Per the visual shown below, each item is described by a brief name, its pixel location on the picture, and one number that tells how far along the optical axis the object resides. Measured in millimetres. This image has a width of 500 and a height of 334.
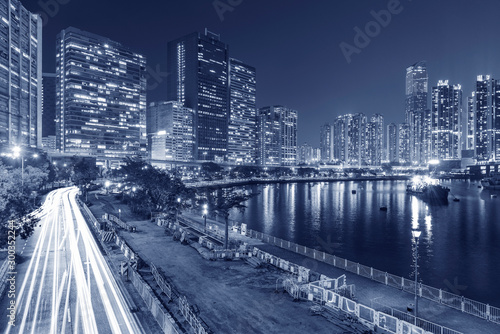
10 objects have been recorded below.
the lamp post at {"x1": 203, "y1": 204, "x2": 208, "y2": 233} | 43781
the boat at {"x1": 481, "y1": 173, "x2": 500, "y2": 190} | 152962
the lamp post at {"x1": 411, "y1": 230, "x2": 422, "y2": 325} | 18088
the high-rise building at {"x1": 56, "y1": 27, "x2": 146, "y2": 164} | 193375
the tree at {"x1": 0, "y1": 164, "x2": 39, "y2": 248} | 27078
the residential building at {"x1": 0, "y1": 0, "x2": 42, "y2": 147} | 131125
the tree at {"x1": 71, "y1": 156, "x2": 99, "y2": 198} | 83000
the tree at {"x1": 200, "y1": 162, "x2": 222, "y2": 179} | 192450
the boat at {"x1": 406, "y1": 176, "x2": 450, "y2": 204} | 109938
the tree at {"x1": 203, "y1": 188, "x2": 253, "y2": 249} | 37519
